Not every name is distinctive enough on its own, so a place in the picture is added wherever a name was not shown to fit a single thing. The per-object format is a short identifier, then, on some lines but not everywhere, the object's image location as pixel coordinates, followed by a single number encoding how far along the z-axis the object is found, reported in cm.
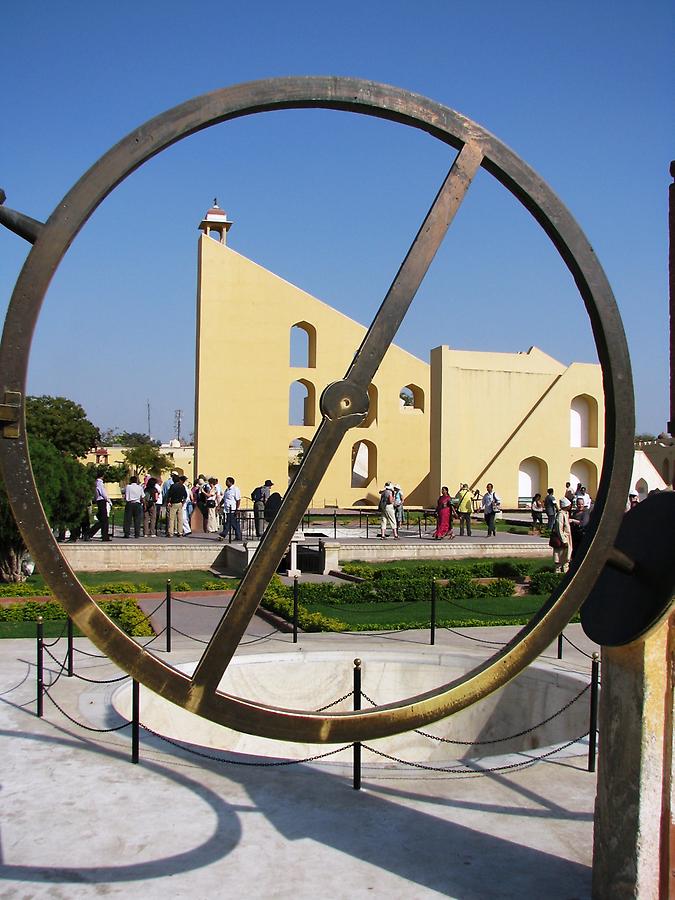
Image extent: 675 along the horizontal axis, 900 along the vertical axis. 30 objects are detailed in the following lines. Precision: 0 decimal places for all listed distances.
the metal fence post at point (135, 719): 496
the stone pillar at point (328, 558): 1305
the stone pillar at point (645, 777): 344
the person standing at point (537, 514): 1928
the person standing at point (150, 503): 1555
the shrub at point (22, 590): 1003
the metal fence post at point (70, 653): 662
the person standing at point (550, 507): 1806
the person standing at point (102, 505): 1348
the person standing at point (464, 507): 1706
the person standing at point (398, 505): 1745
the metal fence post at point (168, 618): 749
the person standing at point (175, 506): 1531
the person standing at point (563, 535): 1195
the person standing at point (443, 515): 1628
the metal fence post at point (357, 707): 469
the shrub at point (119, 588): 1050
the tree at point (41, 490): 1079
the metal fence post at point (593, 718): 514
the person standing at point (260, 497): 1479
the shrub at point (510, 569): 1253
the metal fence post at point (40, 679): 580
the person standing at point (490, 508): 1655
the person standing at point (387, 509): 1631
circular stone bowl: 673
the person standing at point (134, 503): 1444
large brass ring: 266
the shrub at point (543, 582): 1162
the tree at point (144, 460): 4244
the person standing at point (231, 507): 1461
